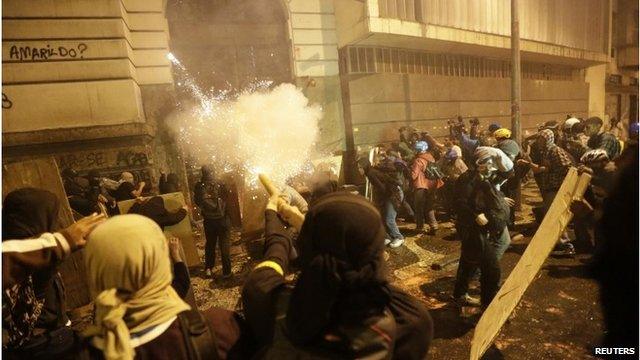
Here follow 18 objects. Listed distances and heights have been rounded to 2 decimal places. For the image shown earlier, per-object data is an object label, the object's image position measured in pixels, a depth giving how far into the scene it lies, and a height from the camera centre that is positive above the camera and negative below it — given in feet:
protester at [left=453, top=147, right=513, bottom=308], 12.76 -4.02
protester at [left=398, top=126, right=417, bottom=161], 30.14 -2.38
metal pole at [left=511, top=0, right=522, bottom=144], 26.89 +2.41
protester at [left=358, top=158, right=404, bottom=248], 22.02 -4.68
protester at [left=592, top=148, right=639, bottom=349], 8.38 -4.52
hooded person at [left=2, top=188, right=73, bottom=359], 7.09 -3.02
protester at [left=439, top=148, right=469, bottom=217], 23.66 -3.77
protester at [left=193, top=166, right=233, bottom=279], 18.44 -4.26
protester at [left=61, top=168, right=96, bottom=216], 17.02 -2.30
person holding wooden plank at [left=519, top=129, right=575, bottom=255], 17.88 -3.42
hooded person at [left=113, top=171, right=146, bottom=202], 20.56 -2.73
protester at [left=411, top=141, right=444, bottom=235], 24.43 -4.73
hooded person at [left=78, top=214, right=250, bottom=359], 4.33 -1.97
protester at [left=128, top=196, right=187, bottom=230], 17.65 -3.50
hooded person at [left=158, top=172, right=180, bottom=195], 25.81 -3.22
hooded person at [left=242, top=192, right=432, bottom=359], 4.36 -2.08
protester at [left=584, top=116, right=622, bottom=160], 18.24 -2.11
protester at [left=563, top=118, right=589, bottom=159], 21.03 -2.27
